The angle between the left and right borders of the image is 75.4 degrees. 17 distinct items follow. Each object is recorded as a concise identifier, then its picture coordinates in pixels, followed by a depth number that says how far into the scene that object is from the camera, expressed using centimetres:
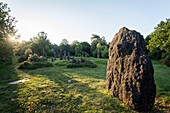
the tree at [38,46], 2642
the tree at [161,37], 1051
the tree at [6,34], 1635
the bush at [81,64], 1690
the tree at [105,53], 3245
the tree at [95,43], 3860
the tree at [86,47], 3767
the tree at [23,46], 2875
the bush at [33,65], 1632
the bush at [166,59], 2055
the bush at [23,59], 2150
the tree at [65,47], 3492
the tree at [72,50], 3539
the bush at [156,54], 2711
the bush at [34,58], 1932
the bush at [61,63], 1831
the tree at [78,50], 3237
